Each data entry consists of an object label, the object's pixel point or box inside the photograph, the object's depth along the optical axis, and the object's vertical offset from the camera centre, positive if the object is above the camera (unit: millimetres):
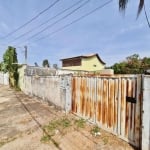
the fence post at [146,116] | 3020 -1112
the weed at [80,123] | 4689 -2056
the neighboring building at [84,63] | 18954 +1338
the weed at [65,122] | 4840 -2103
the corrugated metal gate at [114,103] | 3346 -1062
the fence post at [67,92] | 6054 -1043
